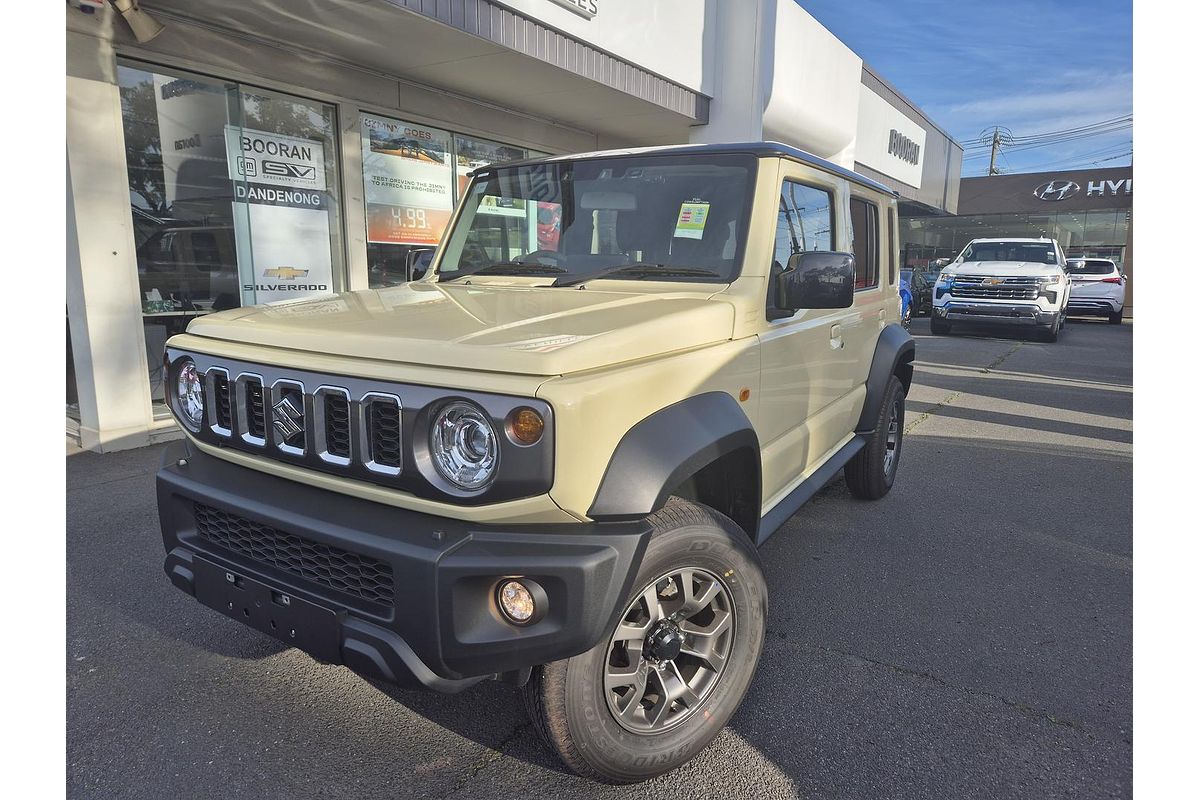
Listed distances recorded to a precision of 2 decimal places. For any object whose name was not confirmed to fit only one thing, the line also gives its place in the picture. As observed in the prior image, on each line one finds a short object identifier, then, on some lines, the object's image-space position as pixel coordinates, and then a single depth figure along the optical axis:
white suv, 18.78
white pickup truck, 13.74
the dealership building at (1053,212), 30.94
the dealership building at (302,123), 5.54
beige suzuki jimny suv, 1.78
